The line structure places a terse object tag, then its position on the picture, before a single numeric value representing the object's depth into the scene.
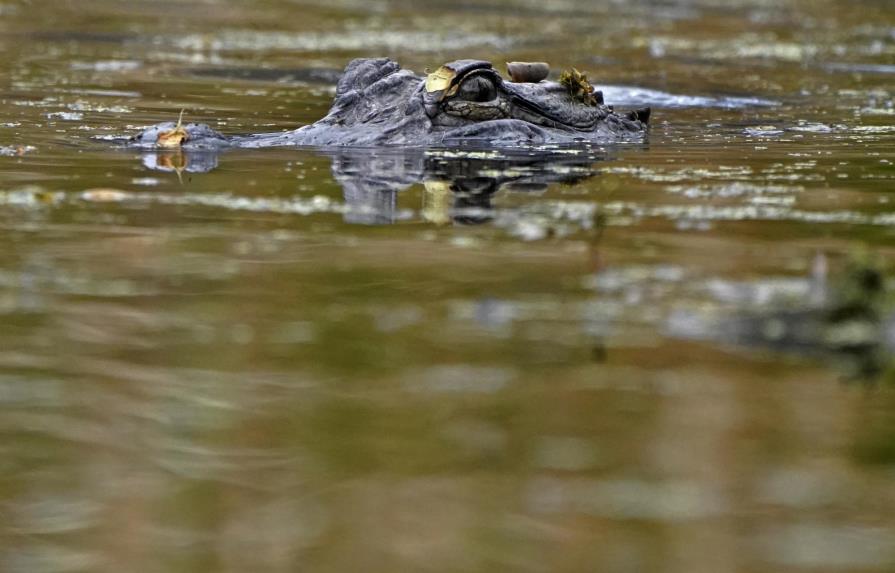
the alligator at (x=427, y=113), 17.61
